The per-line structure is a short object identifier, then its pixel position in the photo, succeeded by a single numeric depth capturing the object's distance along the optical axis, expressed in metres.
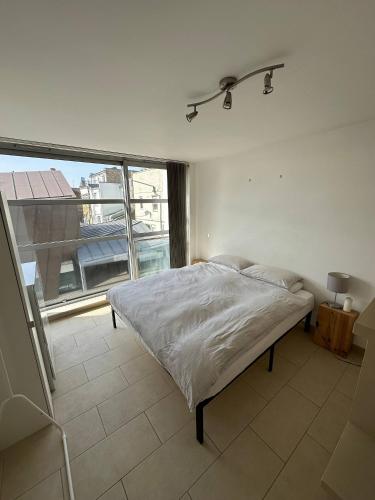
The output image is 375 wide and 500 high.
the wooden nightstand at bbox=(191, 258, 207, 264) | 4.20
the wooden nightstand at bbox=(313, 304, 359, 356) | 2.14
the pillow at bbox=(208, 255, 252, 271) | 3.17
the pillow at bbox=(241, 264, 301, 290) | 2.55
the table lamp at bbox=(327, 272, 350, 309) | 2.15
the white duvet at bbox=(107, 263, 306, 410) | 1.39
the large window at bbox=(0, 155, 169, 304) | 2.70
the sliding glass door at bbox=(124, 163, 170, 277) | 3.54
